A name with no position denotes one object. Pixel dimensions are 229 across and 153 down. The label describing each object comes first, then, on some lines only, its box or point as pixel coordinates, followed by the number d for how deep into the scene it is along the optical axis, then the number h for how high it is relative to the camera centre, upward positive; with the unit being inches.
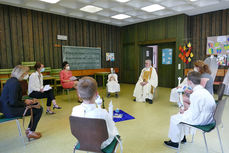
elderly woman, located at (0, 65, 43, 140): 95.7 -18.6
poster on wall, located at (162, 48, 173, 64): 303.4 +19.2
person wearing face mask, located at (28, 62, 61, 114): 150.9 -20.6
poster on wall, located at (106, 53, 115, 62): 347.6 +19.5
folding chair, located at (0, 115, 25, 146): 93.9 -31.1
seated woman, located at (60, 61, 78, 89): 199.6 -16.0
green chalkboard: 284.1 +17.4
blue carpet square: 140.5 -46.2
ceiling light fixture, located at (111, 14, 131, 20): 287.3 +89.8
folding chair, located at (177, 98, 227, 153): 76.0 -25.9
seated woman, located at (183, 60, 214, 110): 125.6 -9.7
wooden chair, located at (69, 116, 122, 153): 54.2 -22.9
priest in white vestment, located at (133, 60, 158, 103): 204.1 -24.7
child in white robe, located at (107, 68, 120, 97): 229.0 -27.0
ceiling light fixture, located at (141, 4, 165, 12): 242.2 +89.1
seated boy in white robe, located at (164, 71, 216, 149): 77.2 -22.3
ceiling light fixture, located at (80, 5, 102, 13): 243.4 +88.6
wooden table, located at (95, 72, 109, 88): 300.2 -13.4
